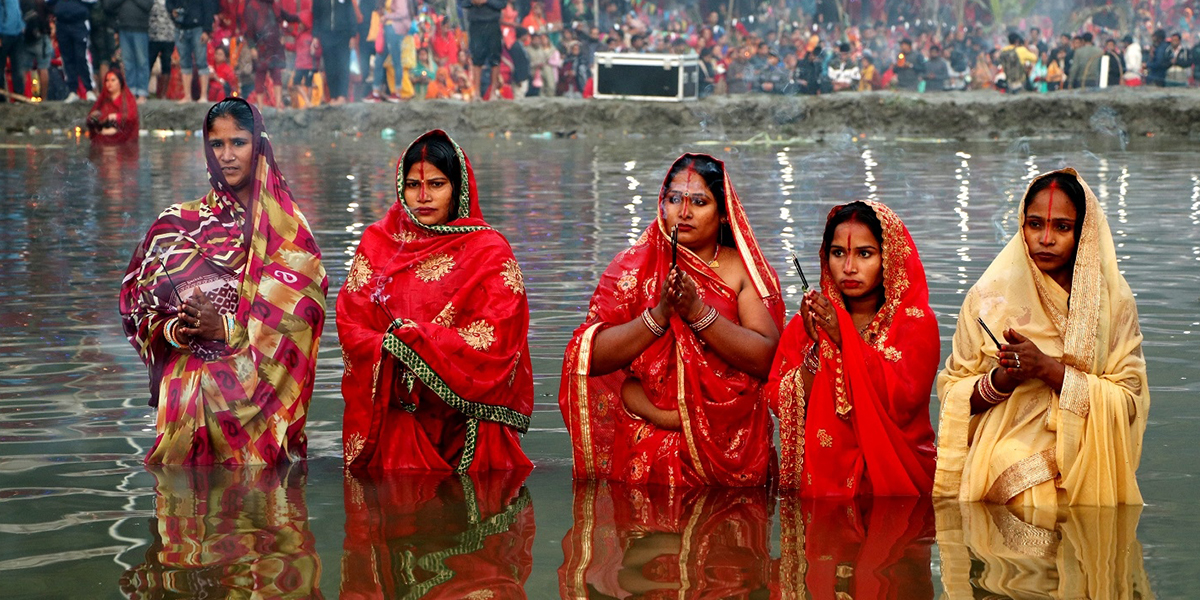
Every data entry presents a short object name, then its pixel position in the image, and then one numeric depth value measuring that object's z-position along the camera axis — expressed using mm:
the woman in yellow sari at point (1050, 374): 8789
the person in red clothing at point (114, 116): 43656
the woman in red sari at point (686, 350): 9617
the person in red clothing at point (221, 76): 49062
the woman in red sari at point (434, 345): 9961
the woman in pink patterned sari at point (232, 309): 10547
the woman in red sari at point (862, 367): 9141
